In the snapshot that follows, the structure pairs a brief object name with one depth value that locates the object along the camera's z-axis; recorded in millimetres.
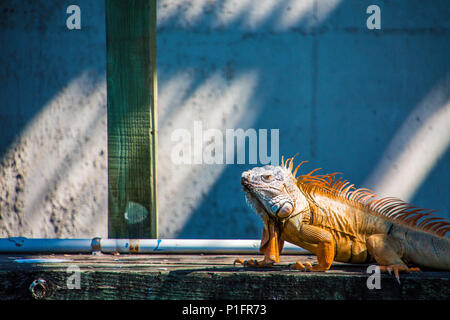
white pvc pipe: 3441
